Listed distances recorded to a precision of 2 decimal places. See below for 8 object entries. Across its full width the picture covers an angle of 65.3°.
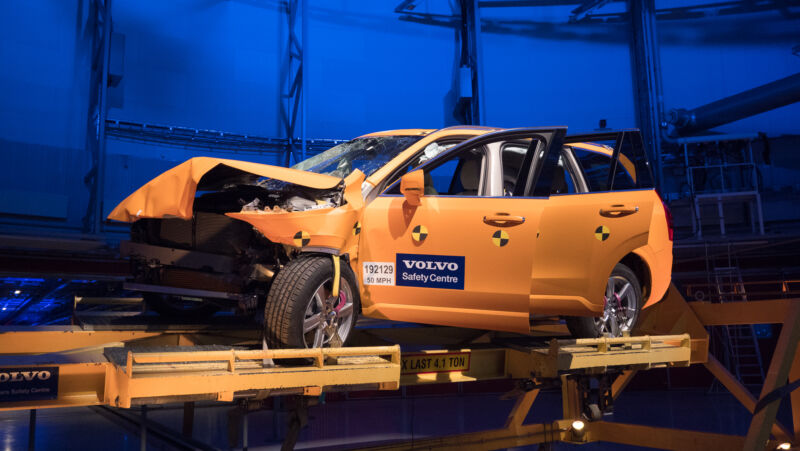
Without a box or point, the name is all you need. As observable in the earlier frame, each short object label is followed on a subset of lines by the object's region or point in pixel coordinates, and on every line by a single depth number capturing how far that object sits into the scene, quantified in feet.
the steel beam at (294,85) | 48.78
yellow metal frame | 9.20
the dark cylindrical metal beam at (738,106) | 47.98
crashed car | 11.53
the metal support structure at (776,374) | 15.74
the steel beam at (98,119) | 41.73
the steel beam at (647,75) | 52.08
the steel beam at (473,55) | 50.21
